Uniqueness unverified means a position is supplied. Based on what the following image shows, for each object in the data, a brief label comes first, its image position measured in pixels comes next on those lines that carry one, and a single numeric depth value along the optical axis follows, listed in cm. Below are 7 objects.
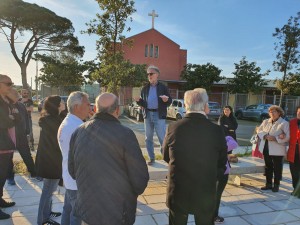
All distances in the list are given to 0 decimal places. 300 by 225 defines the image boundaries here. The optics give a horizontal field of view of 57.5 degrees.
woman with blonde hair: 499
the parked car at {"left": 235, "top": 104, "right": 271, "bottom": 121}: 2143
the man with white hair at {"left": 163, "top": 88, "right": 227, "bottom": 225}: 260
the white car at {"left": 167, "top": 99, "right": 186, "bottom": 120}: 1768
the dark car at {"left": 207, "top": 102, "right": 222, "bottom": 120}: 1915
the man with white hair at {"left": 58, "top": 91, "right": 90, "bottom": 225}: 279
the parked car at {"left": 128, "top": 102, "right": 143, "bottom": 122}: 1792
